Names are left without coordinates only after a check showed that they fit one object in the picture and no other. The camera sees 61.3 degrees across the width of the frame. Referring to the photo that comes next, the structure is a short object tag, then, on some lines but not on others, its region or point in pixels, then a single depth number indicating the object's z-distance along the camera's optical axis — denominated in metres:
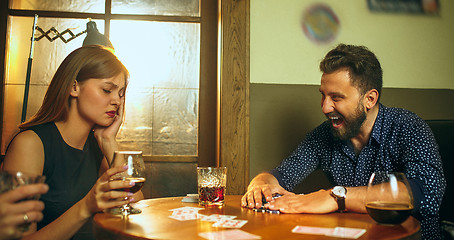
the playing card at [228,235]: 0.93
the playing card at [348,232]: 0.95
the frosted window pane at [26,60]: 2.64
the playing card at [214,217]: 1.15
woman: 1.48
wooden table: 0.96
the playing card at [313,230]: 0.99
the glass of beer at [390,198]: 1.02
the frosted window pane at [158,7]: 2.76
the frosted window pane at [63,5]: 2.69
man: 1.58
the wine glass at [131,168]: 1.18
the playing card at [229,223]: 1.07
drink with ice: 1.39
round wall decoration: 2.50
